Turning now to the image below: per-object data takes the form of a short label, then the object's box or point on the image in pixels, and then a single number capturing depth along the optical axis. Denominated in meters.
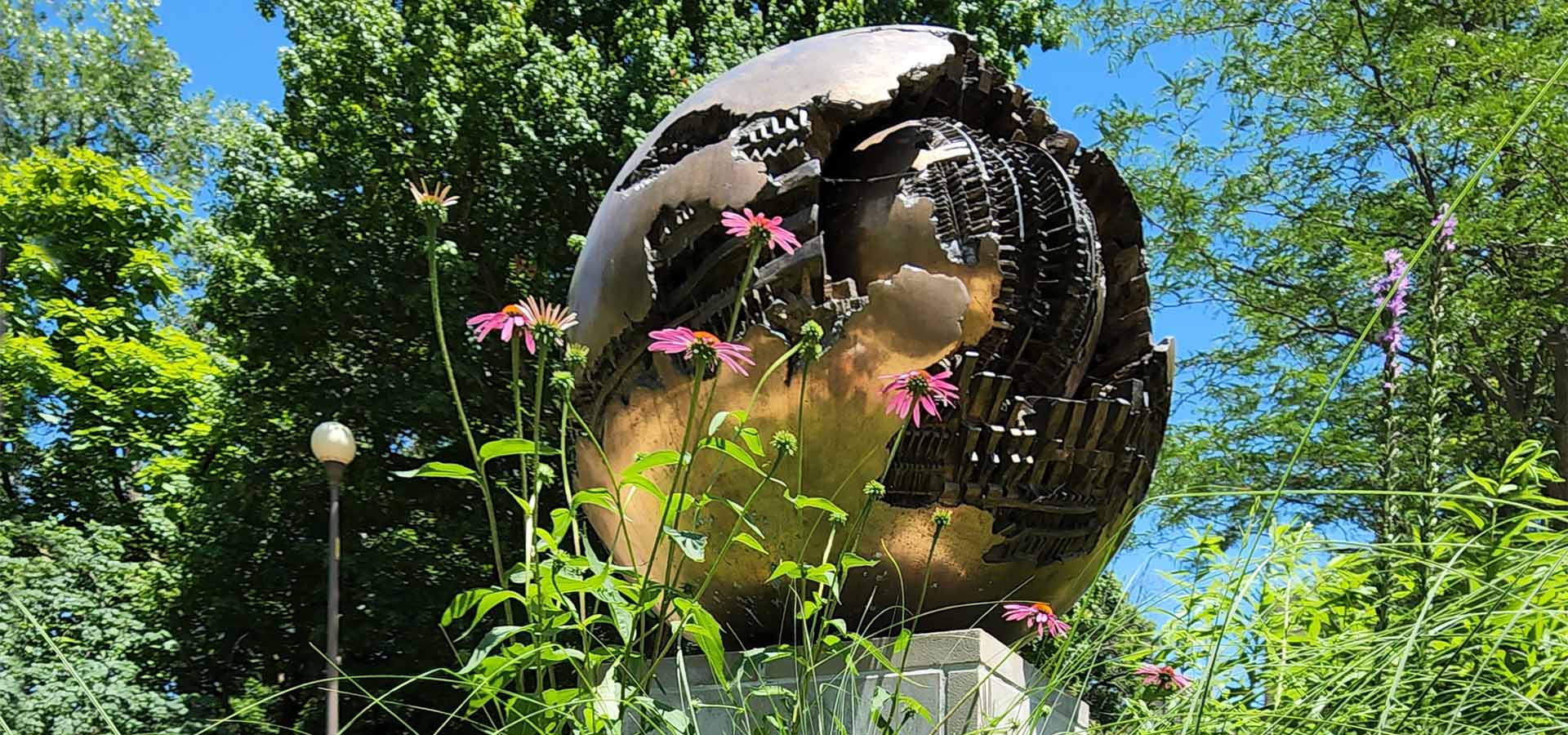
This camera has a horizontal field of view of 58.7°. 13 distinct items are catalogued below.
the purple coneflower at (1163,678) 2.54
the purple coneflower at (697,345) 1.96
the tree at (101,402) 12.41
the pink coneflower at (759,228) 2.12
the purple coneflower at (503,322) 1.99
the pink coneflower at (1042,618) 2.72
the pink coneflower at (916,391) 2.29
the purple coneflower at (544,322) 1.97
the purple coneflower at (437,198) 2.01
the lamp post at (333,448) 8.58
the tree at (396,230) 11.80
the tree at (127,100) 17.97
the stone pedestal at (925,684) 2.85
